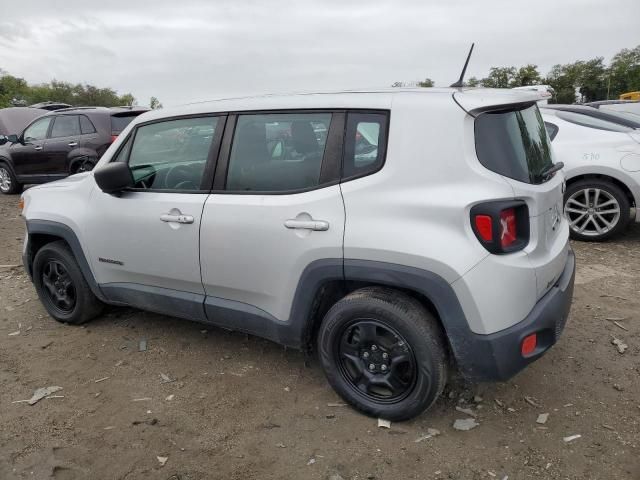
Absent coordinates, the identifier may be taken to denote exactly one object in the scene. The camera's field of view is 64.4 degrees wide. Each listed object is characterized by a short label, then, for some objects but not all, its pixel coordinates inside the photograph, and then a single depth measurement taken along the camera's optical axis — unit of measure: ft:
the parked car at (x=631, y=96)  47.04
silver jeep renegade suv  7.55
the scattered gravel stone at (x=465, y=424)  8.70
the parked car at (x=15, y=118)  47.03
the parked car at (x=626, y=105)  33.19
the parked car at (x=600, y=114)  19.34
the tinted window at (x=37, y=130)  32.07
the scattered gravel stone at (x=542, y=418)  8.77
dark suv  29.89
